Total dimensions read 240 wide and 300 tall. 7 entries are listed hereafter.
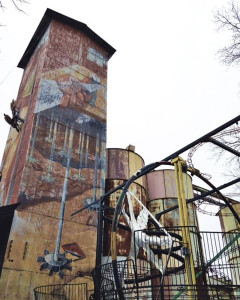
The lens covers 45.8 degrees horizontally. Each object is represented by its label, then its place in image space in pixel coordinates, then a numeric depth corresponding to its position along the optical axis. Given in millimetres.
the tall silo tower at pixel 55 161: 12570
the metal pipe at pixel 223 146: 8023
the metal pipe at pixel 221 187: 9202
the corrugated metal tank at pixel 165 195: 18578
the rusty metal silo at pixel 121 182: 15195
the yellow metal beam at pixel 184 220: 5926
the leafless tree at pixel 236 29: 10336
